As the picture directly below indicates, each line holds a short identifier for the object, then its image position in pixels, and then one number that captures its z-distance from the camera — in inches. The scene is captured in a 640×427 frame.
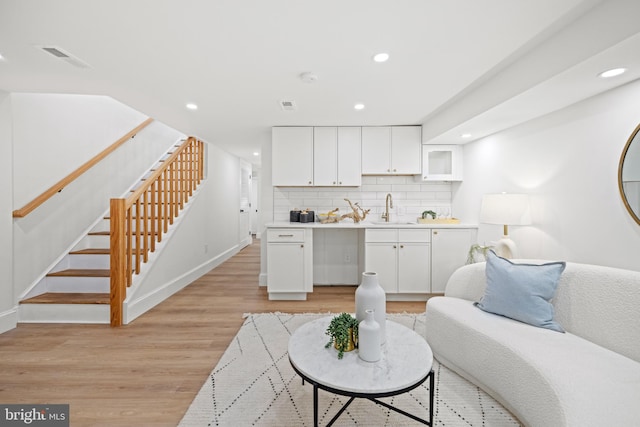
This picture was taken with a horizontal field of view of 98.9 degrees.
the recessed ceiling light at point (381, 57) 77.4
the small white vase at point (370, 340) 52.7
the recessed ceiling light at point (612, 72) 66.3
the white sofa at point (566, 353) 46.4
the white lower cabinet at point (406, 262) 136.7
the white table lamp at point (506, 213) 99.6
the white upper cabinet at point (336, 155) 149.0
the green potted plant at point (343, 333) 56.4
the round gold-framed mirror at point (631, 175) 70.9
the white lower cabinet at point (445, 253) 136.6
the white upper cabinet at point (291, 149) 149.0
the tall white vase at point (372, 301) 59.4
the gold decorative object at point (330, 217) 151.1
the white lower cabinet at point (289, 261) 137.6
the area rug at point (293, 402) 60.4
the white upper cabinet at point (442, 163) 150.0
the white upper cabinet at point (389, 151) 148.7
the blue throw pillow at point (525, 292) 69.5
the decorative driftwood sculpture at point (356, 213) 151.0
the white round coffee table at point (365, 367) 45.9
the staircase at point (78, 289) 109.5
